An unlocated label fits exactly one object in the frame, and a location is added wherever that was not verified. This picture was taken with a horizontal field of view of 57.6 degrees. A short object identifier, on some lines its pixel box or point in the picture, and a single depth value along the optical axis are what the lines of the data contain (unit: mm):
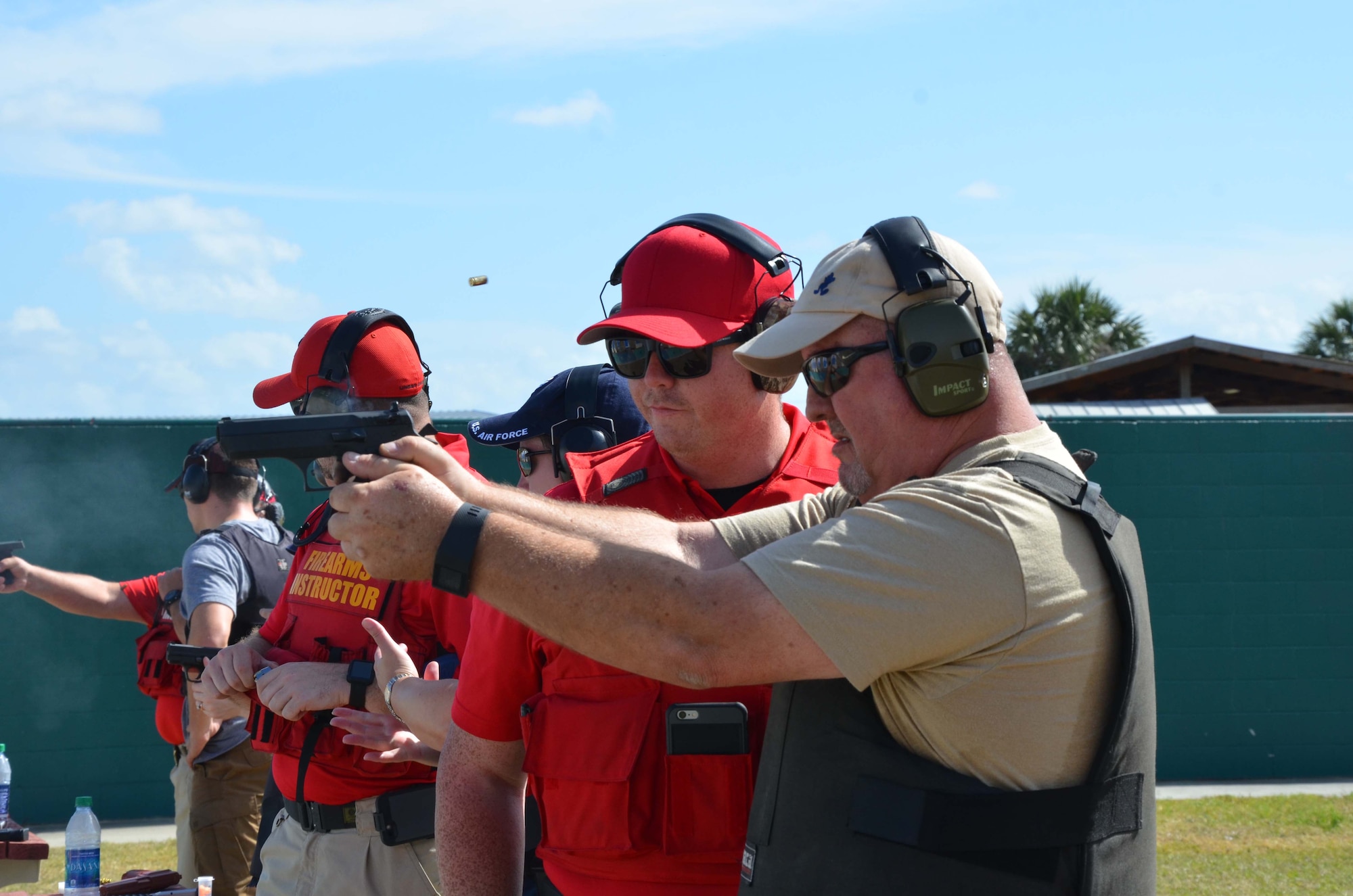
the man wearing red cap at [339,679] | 3307
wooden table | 4809
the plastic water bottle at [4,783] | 5496
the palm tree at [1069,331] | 31281
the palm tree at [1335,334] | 26984
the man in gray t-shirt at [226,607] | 5020
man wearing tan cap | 1627
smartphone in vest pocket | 2172
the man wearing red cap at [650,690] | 2215
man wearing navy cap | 4109
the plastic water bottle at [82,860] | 3783
